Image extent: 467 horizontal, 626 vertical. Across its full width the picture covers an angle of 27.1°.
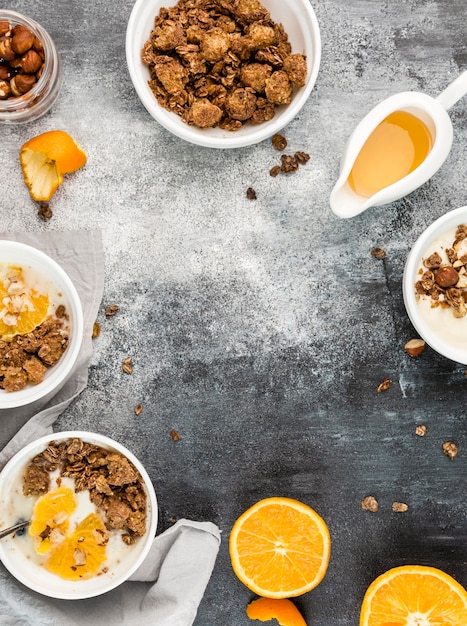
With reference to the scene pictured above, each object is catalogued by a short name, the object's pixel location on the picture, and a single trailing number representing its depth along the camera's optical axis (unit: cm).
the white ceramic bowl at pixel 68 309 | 70
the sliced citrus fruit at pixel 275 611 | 75
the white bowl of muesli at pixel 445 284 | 73
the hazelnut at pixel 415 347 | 77
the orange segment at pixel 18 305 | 72
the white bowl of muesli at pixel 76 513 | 72
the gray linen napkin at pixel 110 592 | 73
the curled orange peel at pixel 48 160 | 74
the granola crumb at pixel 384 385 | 77
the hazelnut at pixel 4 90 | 73
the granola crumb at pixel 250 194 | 77
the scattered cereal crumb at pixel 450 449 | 77
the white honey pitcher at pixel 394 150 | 70
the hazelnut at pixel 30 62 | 72
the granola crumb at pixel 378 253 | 77
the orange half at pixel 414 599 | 73
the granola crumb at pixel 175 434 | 77
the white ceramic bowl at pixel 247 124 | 71
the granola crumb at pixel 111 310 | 76
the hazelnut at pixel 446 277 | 73
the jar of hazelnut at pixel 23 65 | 72
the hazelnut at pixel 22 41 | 72
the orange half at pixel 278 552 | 73
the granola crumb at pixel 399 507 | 77
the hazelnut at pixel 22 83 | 73
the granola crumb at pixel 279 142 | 76
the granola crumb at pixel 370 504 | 77
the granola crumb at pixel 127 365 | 76
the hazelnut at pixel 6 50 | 72
